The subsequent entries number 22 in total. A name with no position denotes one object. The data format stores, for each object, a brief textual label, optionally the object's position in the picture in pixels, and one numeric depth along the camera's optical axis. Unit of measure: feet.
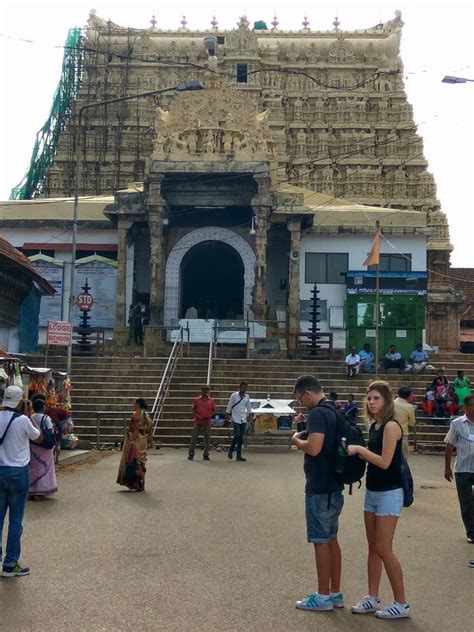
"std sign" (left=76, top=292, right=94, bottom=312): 89.30
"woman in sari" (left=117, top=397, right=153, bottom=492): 39.17
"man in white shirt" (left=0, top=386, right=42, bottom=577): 22.35
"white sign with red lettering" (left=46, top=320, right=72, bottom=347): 65.06
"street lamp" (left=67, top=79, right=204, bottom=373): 66.13
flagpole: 80.93
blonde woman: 19.26
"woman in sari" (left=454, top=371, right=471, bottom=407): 69.87
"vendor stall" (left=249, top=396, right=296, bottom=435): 64.44
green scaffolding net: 166.71
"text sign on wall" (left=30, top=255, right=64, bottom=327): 104.68
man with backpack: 19.60
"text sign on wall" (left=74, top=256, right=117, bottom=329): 104.27
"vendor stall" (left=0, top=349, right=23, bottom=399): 43.73
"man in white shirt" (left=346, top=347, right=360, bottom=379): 79.77
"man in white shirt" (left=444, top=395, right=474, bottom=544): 28.50
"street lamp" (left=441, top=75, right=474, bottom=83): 47.44
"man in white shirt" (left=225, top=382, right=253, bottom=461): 55.26
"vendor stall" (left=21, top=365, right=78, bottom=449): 47.94
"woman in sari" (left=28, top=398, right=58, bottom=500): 35.37
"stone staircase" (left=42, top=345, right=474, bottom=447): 67.41
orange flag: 92.22
